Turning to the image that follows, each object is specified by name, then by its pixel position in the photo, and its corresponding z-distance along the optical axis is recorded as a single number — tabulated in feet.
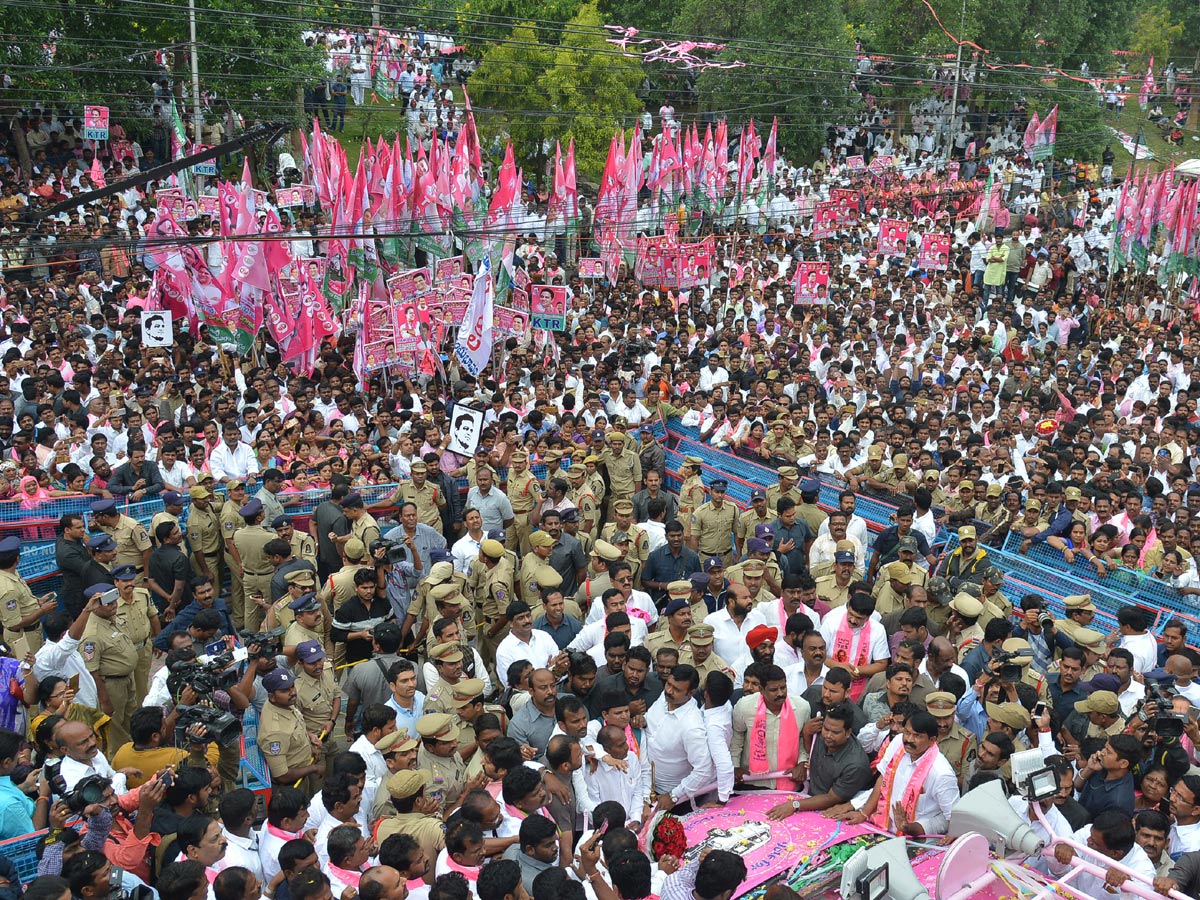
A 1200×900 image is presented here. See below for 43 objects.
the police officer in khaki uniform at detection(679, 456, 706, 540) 38.45
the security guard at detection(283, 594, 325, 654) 26.17
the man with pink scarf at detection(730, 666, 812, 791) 23.40
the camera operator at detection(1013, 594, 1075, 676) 28.12
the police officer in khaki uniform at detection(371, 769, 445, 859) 19.85
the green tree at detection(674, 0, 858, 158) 123.75
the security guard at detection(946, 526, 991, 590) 31.99
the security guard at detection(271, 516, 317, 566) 31.99
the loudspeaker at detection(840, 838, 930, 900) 15.65
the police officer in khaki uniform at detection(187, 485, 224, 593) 34.81
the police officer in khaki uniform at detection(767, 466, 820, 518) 36.63
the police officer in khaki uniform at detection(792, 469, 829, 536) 36.73
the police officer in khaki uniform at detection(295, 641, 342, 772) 25.38
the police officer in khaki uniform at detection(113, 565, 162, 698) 27.99
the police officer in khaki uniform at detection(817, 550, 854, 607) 30.40
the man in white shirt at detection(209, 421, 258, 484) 38.68
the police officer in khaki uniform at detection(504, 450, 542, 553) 37.68
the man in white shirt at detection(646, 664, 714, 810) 22.77
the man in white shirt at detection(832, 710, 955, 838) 21.31
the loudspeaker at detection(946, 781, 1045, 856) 17.29
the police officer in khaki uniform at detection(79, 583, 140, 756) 26.99
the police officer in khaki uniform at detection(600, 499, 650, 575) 34.14
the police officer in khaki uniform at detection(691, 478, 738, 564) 36.88
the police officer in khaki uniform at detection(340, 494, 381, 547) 32.63
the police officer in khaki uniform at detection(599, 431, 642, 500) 40.04
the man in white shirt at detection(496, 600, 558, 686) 27.02
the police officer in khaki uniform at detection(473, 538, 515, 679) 31.71
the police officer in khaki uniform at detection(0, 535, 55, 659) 27.81
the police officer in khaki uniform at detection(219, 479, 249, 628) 34.30
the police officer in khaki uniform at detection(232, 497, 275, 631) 32.99
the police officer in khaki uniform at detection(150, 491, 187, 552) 33.01
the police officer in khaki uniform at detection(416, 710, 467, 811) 22.25
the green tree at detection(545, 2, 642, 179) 109.60
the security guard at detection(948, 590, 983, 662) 28.04
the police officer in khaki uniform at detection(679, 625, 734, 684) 25.07
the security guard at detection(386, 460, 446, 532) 37.09
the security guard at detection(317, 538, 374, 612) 29.76
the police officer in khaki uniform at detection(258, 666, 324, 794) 23.85
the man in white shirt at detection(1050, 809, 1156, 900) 20.29
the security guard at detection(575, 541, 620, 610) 30.76
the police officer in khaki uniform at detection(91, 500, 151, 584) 32.78
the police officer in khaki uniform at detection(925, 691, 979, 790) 22.89
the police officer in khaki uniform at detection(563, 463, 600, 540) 36.76
